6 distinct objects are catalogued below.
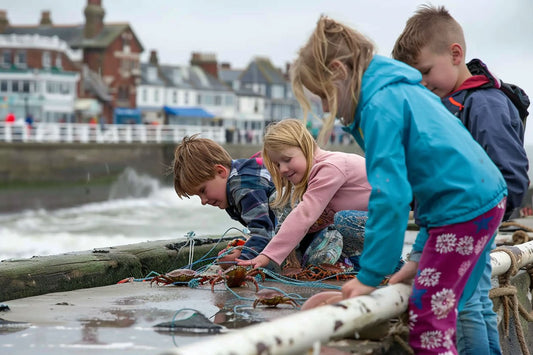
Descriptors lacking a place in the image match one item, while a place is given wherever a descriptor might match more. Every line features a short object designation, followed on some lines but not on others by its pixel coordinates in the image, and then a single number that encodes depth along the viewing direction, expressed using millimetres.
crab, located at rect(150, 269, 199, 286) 5094
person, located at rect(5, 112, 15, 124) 48300
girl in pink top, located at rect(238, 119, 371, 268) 4980
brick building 78250
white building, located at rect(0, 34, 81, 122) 70000
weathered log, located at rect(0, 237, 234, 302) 5047
